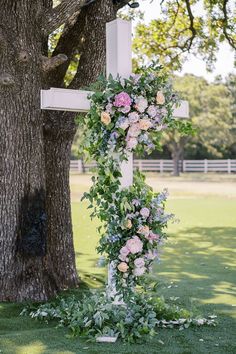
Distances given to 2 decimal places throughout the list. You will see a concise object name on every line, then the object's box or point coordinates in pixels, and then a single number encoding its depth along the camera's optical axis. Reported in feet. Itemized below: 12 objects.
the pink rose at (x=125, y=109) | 15.90
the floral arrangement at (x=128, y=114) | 15.97
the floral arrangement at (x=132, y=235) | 16.15
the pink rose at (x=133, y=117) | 15.93
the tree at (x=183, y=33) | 36.86
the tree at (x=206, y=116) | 128.26
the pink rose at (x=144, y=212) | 16.25
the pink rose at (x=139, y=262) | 16.11
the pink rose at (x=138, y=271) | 16.23
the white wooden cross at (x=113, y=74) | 16.21
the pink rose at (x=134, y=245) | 16.01
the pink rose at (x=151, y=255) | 16.47
